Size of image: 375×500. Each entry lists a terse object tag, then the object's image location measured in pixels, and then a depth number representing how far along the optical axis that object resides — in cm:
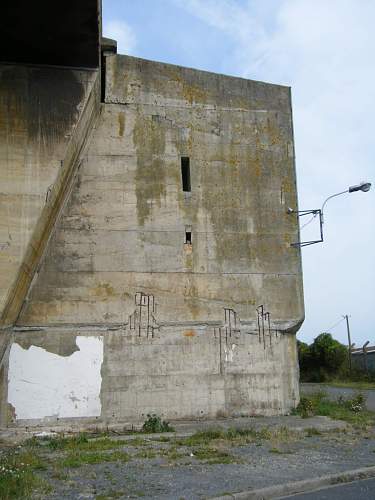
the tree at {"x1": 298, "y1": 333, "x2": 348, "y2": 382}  3528
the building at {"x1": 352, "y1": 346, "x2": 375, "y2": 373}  3687
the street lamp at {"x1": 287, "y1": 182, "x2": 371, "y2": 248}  1237
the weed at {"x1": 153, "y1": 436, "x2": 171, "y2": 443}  979
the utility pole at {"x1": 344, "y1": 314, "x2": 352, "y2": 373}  3566
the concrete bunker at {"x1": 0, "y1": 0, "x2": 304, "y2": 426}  1077
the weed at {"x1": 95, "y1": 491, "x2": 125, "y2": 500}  574
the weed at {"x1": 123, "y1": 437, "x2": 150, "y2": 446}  945
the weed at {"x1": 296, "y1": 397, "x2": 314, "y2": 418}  1242
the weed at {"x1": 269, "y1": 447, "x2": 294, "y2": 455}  853
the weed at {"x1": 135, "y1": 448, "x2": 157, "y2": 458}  823
